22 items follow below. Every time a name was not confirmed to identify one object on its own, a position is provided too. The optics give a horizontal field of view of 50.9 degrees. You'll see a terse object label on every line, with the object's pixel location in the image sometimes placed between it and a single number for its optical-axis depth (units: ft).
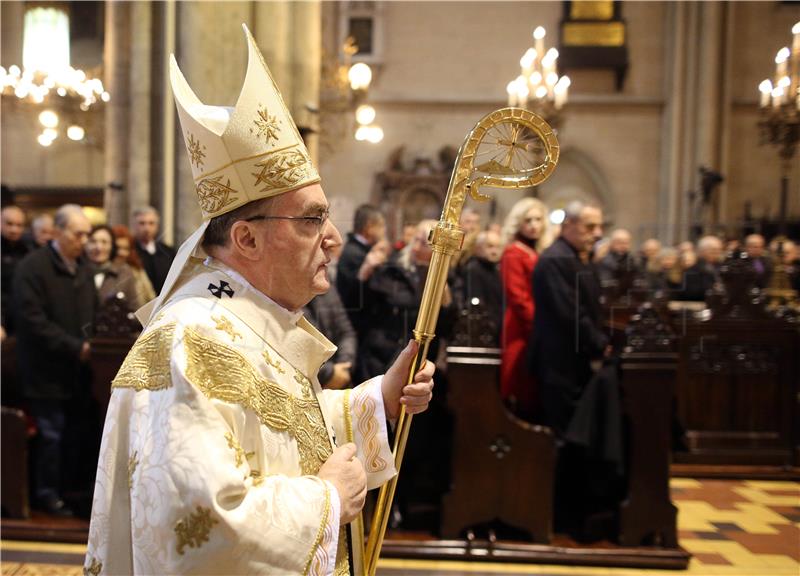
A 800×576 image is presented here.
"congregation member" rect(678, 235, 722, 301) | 28.63
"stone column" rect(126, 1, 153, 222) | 25.55
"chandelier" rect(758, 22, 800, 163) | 20.94
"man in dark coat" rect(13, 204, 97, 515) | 15.34
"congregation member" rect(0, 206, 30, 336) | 18.60
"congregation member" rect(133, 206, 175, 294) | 18.81
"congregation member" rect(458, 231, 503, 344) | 16.06
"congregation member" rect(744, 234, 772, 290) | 26.34
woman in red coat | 15.67
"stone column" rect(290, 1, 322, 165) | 23.12
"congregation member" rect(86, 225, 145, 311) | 16.16
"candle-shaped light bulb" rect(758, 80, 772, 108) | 22.06
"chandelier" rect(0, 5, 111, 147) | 29.09
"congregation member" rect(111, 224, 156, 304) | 17.16
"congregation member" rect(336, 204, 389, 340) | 14.97
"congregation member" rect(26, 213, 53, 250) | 21.30
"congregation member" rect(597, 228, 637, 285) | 26.63
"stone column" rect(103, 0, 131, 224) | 26.63
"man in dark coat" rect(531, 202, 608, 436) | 14.69
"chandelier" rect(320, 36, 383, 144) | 29.40
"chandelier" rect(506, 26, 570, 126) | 26.86
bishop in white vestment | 5.10
